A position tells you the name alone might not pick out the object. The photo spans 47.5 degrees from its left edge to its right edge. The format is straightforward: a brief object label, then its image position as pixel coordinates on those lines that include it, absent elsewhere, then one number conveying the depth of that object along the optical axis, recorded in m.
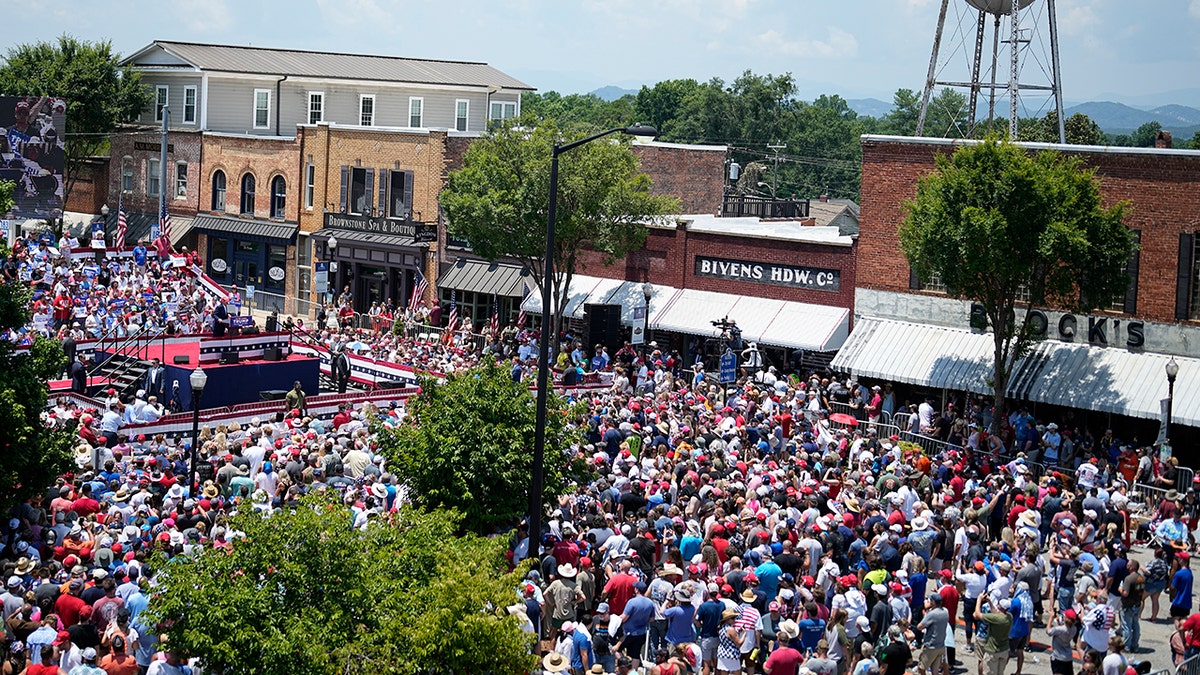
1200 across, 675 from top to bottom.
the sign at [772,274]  39.72
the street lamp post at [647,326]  38.93
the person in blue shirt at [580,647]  16.84
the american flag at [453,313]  45.53
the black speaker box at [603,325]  40.03
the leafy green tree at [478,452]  21.12
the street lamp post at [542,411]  20.25
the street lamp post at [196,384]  25.02
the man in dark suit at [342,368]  37.25
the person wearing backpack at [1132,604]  19.75
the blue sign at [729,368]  32.06
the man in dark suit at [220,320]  37.25
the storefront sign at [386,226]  51.25
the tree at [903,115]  147.38
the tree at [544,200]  40.78
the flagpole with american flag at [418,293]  48.84
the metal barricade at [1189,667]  17.84
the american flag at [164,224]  50.77
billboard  52.81
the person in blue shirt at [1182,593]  20.47
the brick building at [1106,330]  32.34
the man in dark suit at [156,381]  34.16
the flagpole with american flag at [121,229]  50.75
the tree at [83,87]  65.00
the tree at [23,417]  20.33
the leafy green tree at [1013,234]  30.64
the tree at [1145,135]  143.50
